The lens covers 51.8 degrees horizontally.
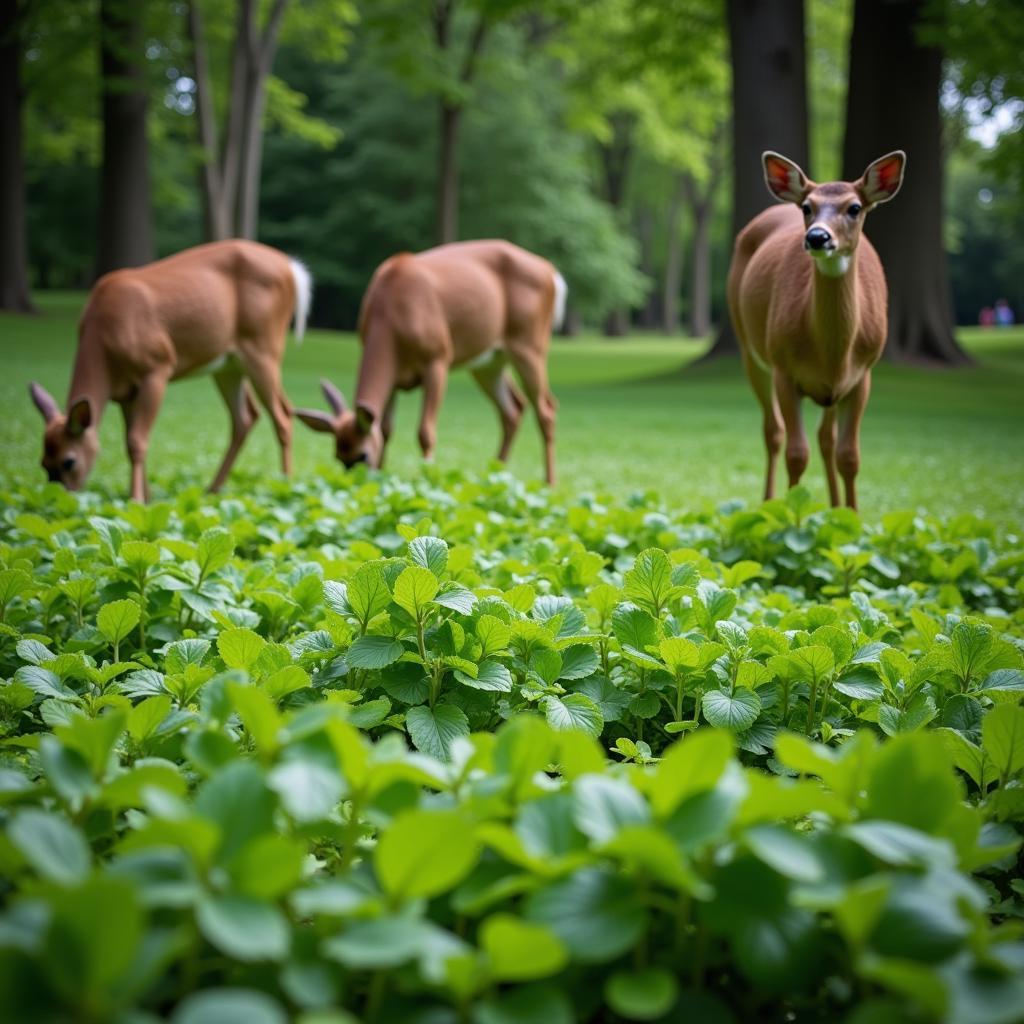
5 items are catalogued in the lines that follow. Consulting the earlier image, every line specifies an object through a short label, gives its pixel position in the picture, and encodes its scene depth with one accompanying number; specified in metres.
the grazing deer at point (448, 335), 8.42
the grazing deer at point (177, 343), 7.16
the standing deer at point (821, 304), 4.87
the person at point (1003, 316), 61.03
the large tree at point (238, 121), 26.31
